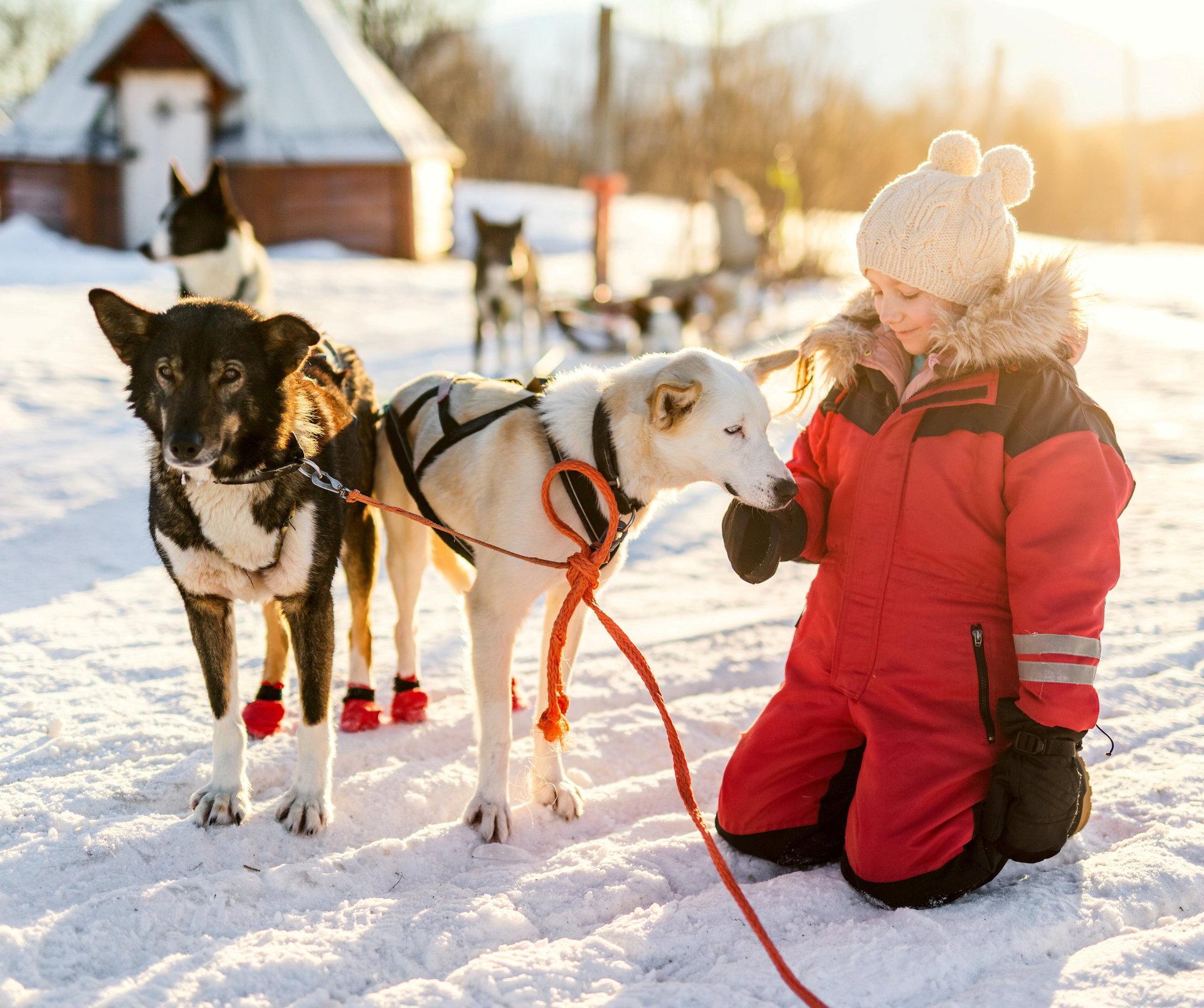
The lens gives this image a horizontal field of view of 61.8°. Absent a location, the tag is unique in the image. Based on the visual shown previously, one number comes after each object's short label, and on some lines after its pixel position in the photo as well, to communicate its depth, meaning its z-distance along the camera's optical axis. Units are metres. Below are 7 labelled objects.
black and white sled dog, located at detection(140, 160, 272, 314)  5.35
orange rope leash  2.37
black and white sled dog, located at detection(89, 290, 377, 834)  2.23
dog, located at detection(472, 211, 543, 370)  9.25
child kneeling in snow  2.16
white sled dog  2.51
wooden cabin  14.19
